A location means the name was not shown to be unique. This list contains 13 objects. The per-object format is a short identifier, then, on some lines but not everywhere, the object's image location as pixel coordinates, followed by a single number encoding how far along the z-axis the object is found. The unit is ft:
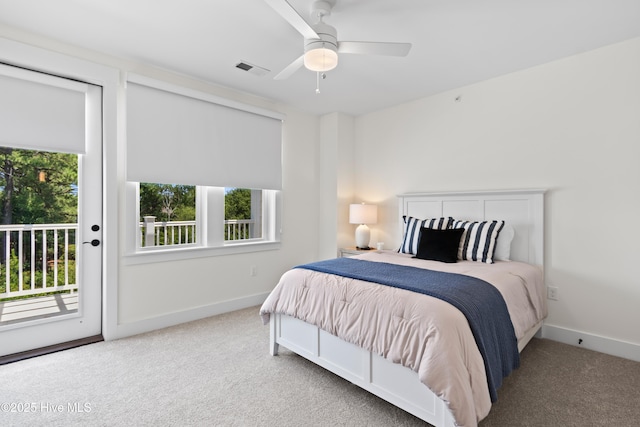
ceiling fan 6.57
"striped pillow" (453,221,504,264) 9.31
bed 4.98
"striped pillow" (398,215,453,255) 10.67
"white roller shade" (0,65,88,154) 7.70
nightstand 13.10
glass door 8.00
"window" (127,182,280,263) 10.14
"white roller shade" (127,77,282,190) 9.50
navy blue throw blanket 5.45
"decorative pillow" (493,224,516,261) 9.61
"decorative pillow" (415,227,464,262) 9.41
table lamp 13.23
